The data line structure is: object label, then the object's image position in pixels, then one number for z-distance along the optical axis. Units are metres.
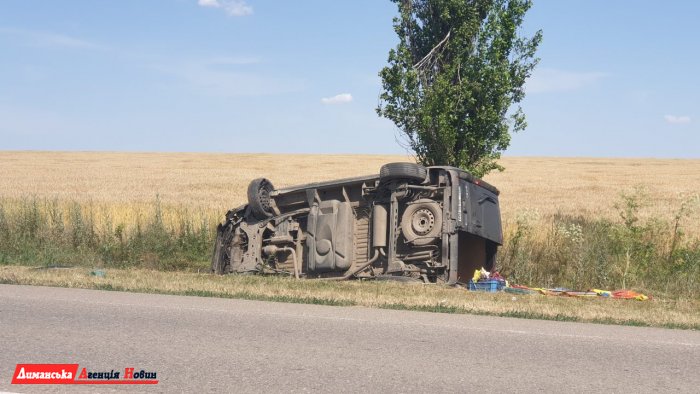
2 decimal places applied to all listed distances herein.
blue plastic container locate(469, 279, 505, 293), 11.91
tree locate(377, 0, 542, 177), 16.36
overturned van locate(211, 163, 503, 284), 12.19
